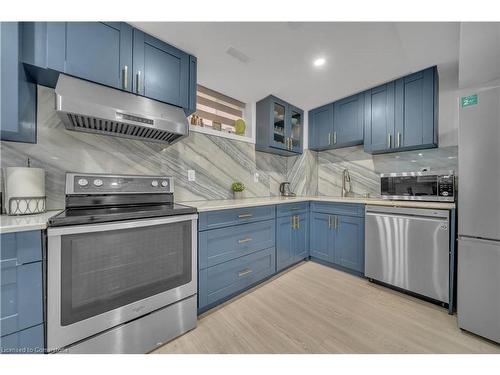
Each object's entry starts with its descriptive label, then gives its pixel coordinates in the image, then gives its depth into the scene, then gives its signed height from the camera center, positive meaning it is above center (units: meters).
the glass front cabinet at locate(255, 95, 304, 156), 2.65 +0.88
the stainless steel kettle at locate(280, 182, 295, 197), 3.13 -0.05
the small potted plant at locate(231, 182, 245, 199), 2.44 -0.02
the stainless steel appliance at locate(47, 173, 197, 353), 0.98 -0.51
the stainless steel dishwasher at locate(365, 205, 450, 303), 1.64 -0.57
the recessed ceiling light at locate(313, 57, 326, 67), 1.84 +1.23
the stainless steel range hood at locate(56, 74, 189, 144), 1.19 +0.50
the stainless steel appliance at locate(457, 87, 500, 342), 1.26 -0.17
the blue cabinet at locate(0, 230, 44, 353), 0.87 -0.50
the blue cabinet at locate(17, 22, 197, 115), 1.16 +0.89
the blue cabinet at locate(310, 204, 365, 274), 2.21 -0.63
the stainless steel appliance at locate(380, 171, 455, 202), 1.84 +0.02
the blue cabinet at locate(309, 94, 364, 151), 2.64 +0.94
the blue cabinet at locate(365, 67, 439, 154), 2.06 +0.87
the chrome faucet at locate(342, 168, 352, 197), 2.95 +0.06
